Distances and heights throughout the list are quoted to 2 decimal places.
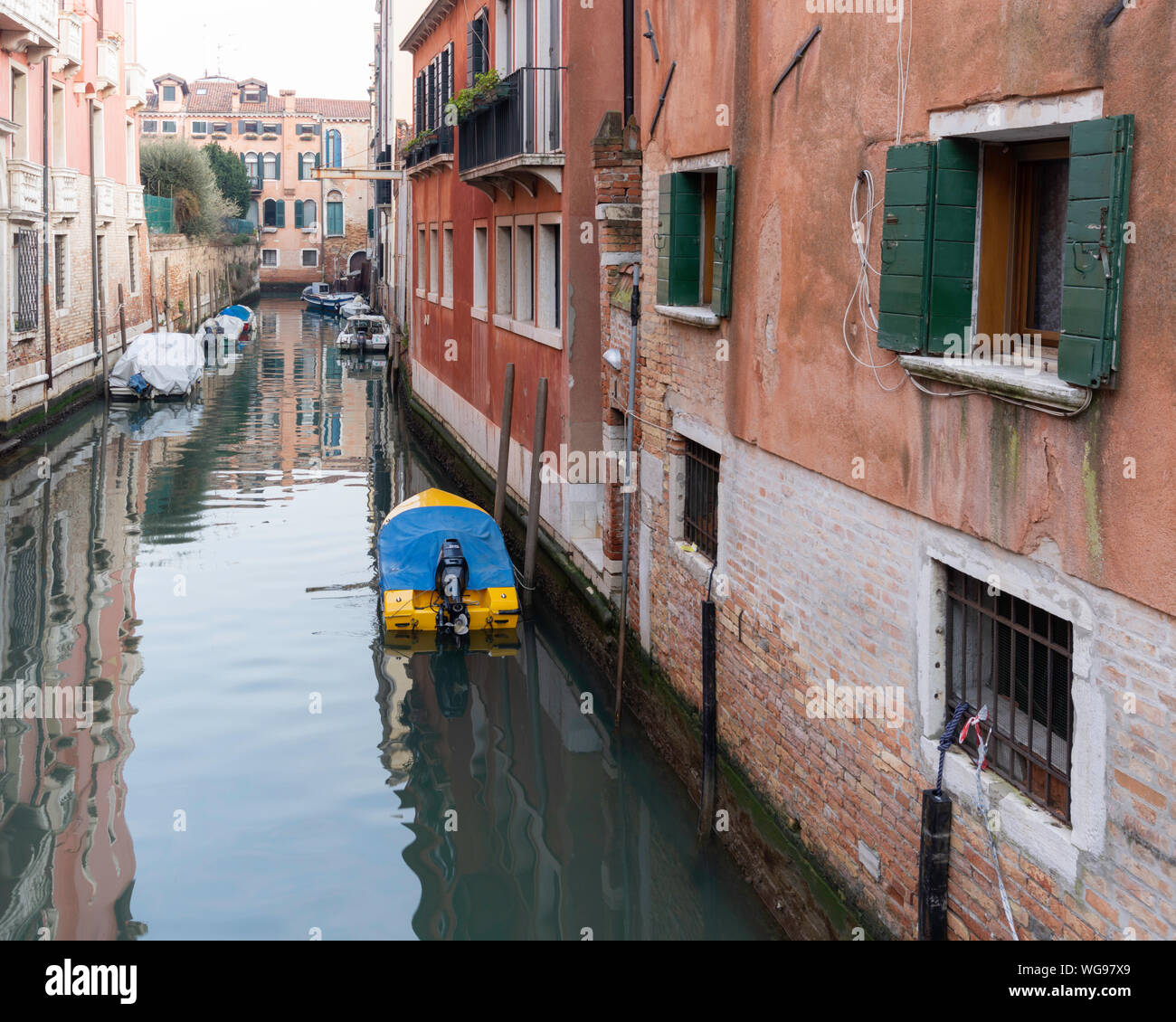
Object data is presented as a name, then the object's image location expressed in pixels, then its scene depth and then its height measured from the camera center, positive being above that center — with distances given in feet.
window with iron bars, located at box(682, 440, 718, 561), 24.41 -3.38
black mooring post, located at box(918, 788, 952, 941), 14.76 -5.82
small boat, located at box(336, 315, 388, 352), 114.73 -2.19
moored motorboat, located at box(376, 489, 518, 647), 34.94 -6.70
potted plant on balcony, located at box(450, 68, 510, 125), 40.91 +6.58
